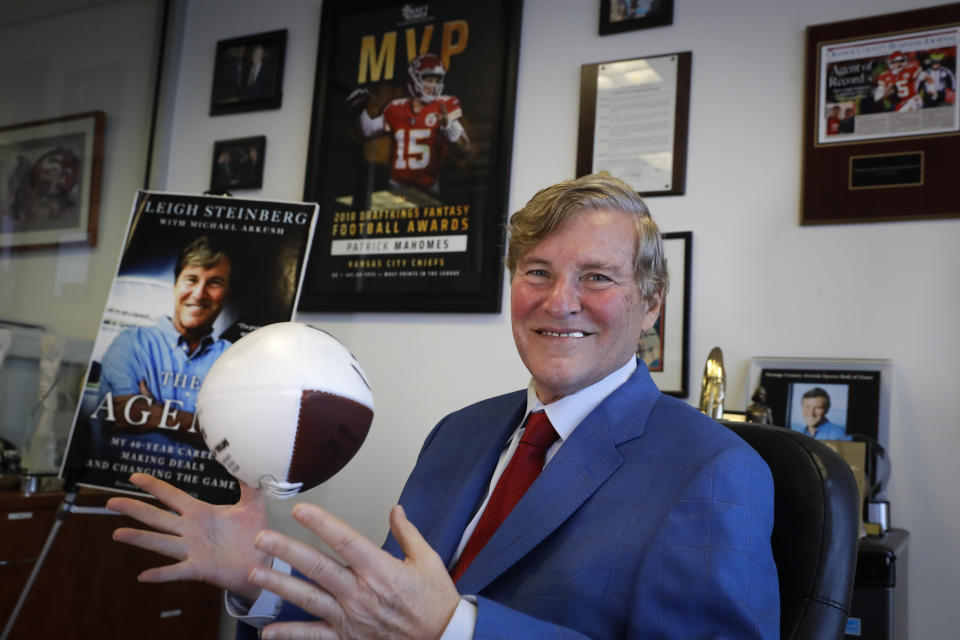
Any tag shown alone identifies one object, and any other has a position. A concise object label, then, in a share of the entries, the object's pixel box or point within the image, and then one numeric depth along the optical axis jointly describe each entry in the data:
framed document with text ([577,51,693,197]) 2.26
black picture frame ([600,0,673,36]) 2.32
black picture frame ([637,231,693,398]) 2.16
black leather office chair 1.01
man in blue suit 0.81
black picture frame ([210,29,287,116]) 2.96
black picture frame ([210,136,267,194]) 2.94
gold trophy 1.84
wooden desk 2.18
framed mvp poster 2.53
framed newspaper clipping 1.95
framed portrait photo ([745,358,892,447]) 1.92
